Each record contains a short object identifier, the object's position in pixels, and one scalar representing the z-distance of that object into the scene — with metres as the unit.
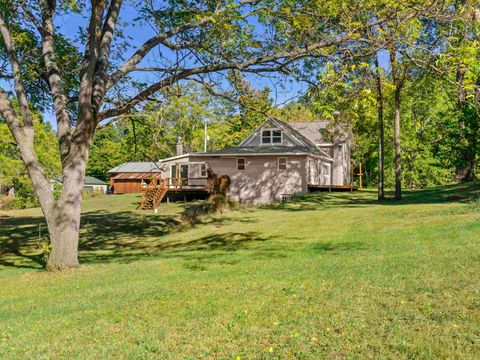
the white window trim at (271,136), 34.99
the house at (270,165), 32.38
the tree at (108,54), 10.95
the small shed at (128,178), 59.97
